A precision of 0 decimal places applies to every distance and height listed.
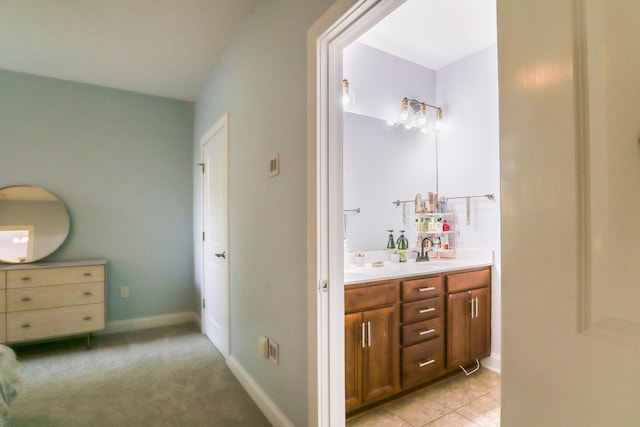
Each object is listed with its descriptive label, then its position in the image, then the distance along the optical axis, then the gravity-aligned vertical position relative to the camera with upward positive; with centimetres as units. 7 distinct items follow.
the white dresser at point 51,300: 261 -70
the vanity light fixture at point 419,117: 282 +93
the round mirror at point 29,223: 286 -3
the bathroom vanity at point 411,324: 175 -70
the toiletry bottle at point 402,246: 257 -25
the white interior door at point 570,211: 41 +1
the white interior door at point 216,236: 256 -16
